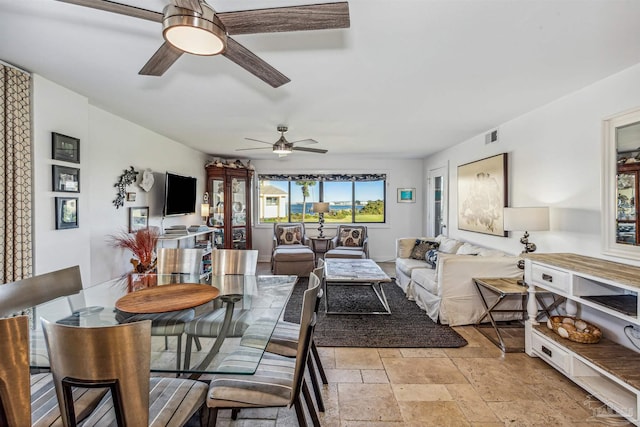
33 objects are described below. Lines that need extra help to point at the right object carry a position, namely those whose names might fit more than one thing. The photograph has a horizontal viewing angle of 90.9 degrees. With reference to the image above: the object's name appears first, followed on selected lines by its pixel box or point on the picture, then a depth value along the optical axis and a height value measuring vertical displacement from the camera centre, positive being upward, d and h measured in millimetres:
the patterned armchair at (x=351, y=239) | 6243 -568
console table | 1930 -969
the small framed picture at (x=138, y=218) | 4141 -86
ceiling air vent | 4262 +1039
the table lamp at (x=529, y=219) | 3037 -70
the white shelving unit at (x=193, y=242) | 4579 -518
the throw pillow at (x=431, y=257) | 4531 -673
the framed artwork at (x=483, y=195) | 4028 +243
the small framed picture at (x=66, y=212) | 2805 -1
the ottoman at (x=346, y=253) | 5812 -781
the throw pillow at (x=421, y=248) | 5014 -586
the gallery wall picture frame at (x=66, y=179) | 2775 +301
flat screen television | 4754 +283
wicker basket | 2340 -909
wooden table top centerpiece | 1913 -572
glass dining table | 1495 -641
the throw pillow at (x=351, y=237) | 6535 -527
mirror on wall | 2348 +210
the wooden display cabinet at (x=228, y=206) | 6441 +121
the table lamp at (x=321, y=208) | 6727 +82
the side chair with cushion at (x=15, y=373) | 1028 -536
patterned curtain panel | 2377 +290
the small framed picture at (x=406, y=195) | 7320 +390
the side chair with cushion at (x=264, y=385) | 1444 -847
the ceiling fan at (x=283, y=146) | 4020 +844
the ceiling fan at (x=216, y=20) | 1336 +859
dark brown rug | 3035 -1243
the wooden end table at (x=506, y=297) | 2857 -894
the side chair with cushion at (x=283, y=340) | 1734 -836
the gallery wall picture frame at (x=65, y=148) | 2750 +584
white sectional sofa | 3381 -825
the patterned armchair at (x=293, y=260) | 5645 -867
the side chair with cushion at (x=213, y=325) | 1764 -676
